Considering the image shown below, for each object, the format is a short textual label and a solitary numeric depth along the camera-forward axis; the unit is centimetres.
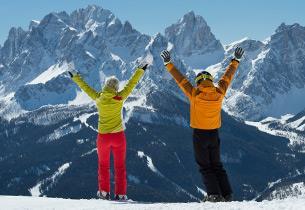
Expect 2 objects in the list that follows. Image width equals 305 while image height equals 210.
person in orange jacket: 1961
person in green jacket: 2291
